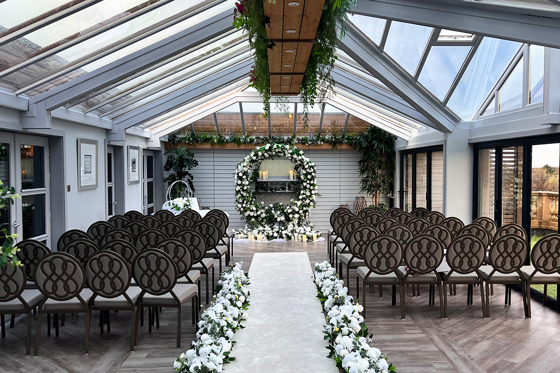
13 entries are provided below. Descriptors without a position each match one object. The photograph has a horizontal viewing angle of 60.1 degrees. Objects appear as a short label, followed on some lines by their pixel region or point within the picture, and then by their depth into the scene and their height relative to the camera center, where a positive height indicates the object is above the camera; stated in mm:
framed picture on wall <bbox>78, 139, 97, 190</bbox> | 8562 +273
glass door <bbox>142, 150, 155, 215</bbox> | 13707 -98
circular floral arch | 13109 -497
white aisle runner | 4094 -1572
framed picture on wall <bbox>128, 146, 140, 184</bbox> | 11512 +342
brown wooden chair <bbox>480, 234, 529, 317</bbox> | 5941 -1047
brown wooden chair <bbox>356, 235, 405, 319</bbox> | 6008 -1064
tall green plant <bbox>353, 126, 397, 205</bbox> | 14739 +538
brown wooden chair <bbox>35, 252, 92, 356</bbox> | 4746 -1018
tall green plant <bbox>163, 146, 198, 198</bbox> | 14414 +403
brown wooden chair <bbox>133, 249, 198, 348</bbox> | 4973 -1050
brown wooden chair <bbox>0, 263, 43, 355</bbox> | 4770 -1168
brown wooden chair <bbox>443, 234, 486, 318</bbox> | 5969 -1026
